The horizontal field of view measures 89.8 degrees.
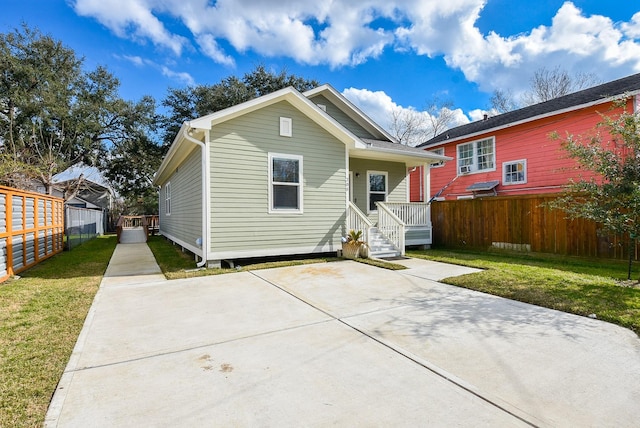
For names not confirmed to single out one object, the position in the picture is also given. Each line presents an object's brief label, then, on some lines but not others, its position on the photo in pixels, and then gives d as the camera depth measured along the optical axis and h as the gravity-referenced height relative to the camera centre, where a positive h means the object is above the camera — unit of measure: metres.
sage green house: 7.29 +0.86
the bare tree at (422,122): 28.61 +8.56
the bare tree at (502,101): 24.89 +8.94
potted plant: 8.64 -0.79
